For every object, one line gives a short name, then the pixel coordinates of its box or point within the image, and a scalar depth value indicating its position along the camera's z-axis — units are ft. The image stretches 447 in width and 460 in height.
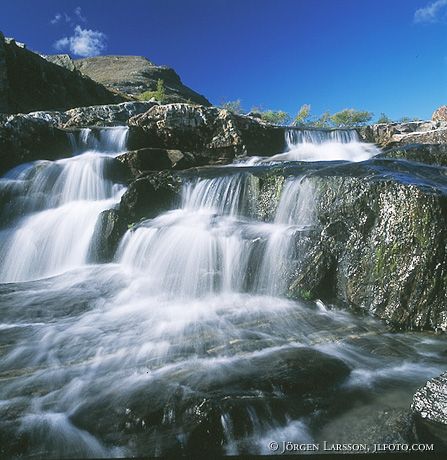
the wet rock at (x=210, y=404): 11.37
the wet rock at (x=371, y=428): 10.66
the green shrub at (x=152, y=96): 157.64
